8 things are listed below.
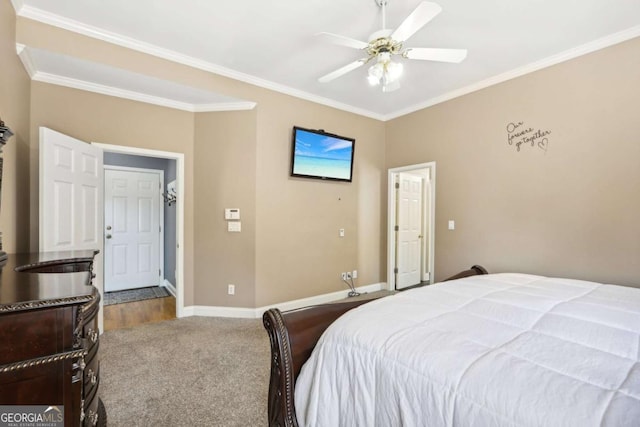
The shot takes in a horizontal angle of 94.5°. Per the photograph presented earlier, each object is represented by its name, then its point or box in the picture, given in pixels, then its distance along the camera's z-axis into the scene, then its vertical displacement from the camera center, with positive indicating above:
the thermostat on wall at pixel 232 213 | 3.62 +0.00
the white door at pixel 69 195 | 2.44 +0.16
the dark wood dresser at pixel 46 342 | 0.92 -0.43
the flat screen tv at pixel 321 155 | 3.85 +0.80
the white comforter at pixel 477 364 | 0.81 -0.49
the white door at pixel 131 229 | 4.68 -0.27
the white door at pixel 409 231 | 4.78 -0.29
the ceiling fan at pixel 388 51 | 2.02 +1.20
